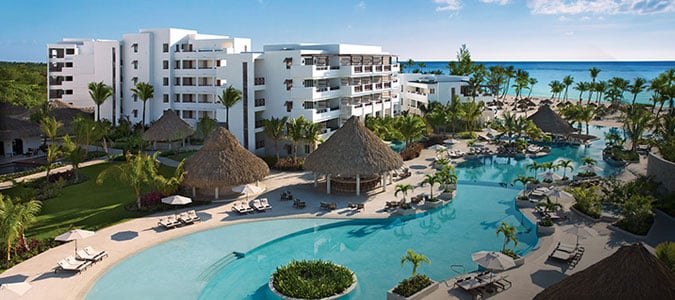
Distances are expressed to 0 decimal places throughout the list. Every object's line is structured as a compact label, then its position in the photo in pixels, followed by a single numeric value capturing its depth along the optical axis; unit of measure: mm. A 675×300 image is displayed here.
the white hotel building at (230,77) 46531
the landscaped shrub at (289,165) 41812
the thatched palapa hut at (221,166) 32000
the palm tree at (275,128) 42469
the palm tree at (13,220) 21812
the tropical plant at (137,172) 29094
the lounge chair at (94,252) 22531
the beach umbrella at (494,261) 20047
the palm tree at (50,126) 40312
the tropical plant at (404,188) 31211
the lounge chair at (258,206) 30484
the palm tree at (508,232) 23344
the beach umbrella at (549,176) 34812
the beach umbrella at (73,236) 22903
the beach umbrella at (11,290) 18047
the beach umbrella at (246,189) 31516
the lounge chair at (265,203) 30789
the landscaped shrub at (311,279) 19828
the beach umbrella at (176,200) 28391
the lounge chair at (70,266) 21234
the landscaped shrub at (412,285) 19078
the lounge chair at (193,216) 28338
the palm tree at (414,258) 20203
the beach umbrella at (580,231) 24156
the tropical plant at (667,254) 19484
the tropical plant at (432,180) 32219
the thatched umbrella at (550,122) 55781
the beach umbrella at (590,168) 36688
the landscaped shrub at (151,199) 30650
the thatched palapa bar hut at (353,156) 33406
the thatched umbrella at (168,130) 46781
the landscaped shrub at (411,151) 47356
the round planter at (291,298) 19641
